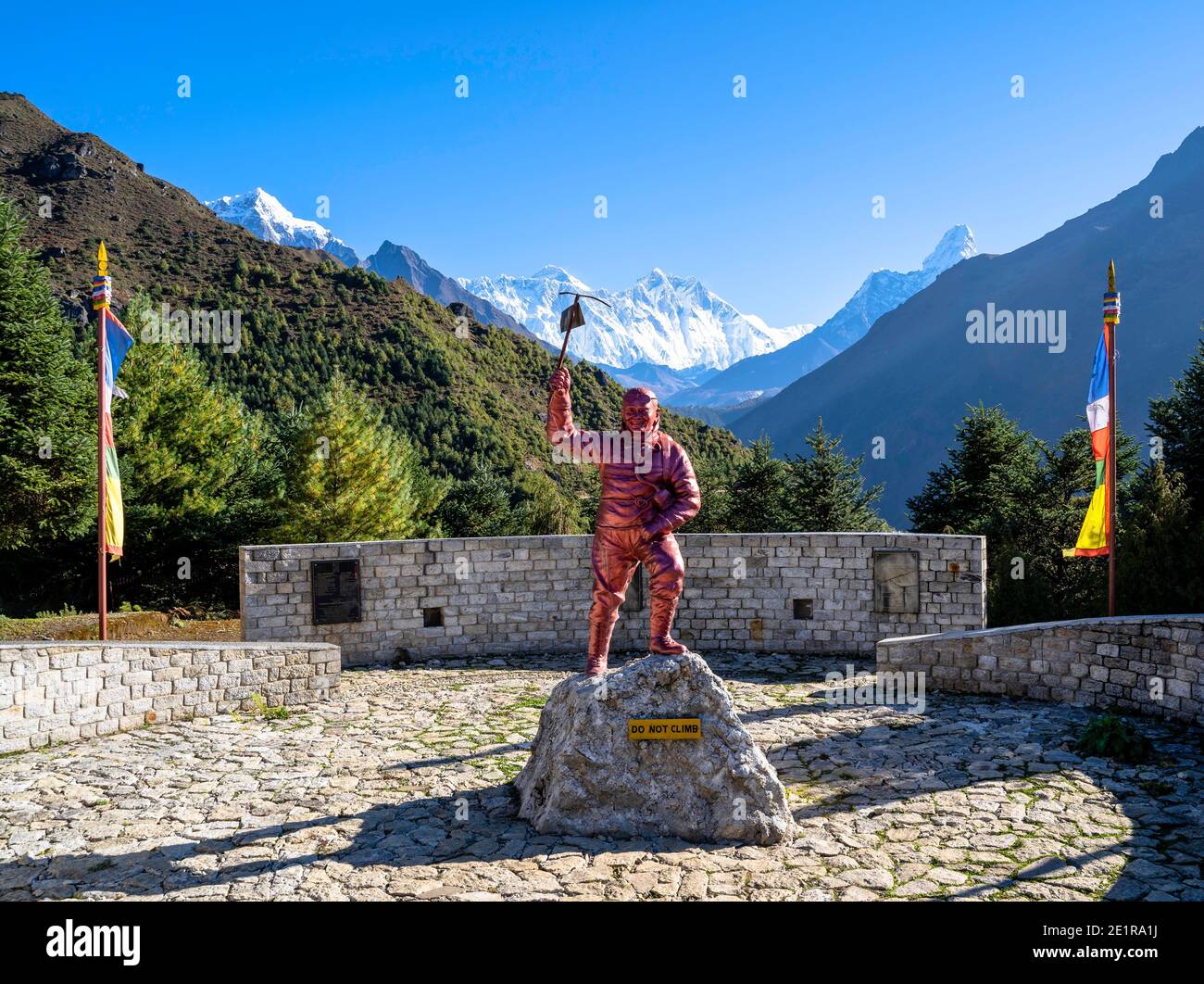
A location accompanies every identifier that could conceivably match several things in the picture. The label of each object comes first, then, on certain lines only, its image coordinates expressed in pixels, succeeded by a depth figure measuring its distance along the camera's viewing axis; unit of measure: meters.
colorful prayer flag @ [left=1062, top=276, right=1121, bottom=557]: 9.83
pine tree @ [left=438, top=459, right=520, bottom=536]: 32.00
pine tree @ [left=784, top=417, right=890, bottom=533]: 27.27
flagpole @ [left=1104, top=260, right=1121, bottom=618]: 9.60
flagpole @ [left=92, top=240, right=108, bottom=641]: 9.20
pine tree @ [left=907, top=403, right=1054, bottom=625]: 23.67
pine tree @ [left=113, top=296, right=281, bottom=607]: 22.61
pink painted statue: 6.29
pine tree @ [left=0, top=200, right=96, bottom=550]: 16.88
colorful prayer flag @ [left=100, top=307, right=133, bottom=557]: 9.80
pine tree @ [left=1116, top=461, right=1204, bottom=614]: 19.08
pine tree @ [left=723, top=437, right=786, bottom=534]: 30.34
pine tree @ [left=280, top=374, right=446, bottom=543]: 22.44
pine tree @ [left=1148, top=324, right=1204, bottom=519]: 21.94
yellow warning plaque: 5.74
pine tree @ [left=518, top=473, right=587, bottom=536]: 33.88
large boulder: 5.68
